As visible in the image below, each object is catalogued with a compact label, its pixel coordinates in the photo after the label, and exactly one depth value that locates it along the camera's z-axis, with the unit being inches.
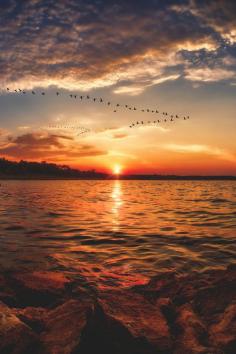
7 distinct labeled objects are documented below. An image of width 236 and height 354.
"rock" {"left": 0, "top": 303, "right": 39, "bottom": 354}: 197.5
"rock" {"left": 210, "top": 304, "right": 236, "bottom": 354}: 208.7
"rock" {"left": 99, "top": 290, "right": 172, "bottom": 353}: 219.9
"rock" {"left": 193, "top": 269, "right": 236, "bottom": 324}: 286.0
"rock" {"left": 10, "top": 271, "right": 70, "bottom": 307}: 314.7
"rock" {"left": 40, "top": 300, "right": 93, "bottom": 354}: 203.5
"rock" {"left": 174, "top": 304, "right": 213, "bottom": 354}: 209.2
